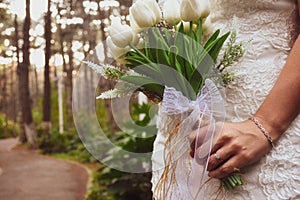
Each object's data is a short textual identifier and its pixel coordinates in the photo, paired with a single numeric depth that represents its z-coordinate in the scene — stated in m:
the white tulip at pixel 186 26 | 0.69
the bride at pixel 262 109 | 0.64
